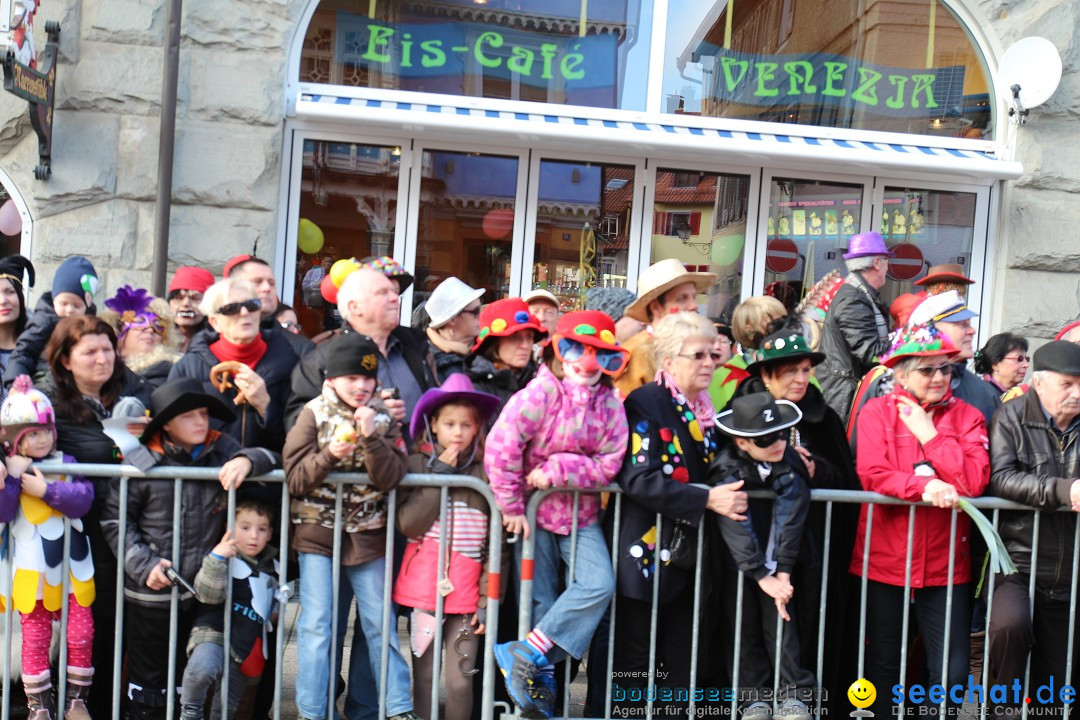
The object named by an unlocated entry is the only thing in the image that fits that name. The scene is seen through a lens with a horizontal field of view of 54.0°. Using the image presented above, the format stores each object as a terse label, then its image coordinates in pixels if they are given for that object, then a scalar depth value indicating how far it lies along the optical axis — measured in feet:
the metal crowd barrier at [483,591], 13.02
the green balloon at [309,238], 25.29
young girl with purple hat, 13.64
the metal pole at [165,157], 22.91
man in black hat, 13.83
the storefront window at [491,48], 25.62
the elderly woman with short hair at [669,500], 13.39
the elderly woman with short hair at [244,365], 14.17
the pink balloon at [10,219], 23.71
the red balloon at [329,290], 18.86
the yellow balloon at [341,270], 17.66
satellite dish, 25.40
